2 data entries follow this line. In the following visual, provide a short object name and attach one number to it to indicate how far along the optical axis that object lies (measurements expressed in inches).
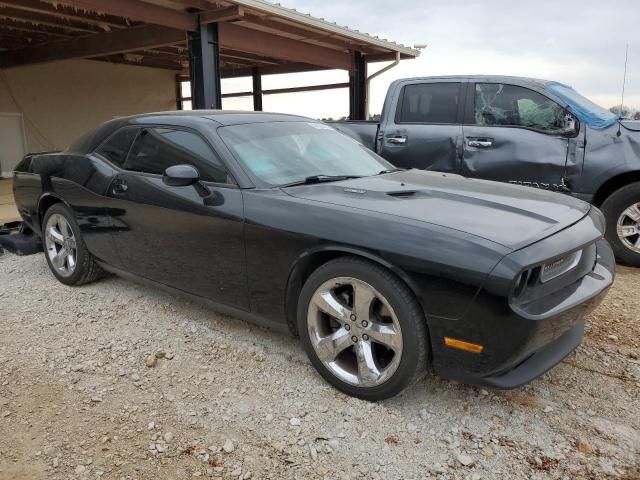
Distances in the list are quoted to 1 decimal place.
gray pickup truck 196.1
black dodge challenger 90.5
